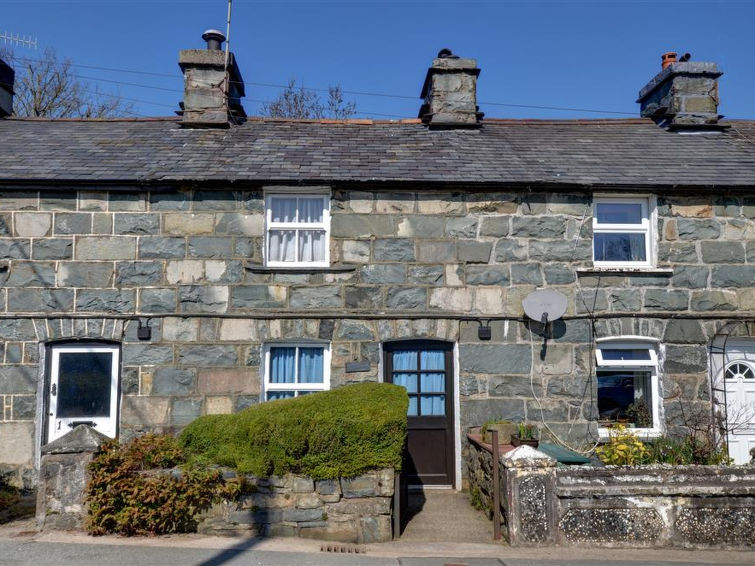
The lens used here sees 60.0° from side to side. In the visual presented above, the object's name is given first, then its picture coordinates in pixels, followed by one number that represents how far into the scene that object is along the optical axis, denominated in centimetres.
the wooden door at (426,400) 973
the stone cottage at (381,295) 959
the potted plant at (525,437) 836
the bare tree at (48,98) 2291
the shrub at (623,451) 795
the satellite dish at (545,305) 959
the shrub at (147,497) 683
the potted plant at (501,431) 880
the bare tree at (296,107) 2594
